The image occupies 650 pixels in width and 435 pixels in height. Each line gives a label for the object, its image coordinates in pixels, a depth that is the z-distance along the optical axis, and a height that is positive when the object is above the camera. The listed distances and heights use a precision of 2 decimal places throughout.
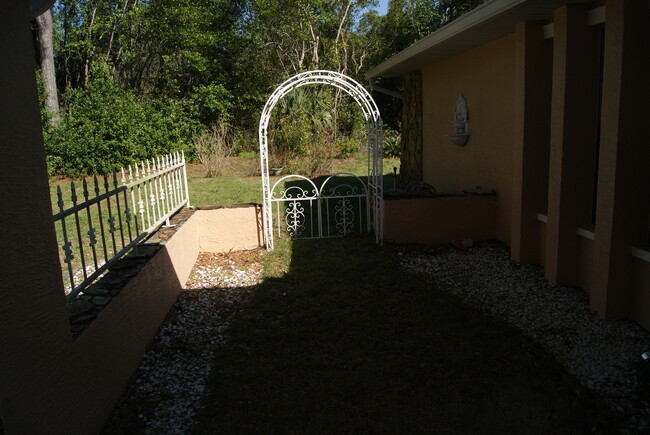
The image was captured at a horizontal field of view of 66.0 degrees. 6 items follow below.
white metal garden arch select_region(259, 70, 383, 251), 6.88 -0.34
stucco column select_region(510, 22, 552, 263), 5.41 -0.07
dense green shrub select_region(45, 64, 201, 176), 14.47 +0.35
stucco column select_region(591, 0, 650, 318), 3.83 -0.23
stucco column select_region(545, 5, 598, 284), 4.64 -0.10
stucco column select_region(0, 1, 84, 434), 1.97 -0.51
